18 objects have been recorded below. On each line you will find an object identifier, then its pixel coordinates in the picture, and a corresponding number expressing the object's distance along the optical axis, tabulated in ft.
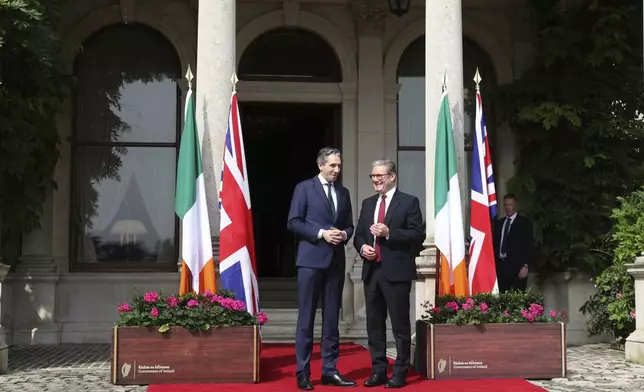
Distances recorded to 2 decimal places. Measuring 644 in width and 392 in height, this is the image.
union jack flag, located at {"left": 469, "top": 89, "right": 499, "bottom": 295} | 30.50
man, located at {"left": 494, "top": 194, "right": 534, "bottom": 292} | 37.50
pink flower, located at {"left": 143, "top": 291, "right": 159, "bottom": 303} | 27.30
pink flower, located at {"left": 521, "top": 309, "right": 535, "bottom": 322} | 28.50
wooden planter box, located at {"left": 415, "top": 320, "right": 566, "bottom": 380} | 27.96
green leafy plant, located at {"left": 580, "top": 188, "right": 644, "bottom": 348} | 36.55
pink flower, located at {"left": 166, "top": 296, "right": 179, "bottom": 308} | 27.23
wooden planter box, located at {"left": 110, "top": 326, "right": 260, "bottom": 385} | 26.68
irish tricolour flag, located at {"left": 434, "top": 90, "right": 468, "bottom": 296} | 30.37
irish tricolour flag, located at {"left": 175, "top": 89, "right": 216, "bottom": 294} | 29.32
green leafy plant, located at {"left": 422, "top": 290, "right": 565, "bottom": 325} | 28.27
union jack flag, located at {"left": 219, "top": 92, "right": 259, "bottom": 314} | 29.30
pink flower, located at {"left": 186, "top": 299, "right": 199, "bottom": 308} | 27.40
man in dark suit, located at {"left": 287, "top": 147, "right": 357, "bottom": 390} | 25.84
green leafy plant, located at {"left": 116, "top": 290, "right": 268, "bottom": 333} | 26.86
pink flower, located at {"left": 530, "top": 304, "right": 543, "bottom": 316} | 28.68
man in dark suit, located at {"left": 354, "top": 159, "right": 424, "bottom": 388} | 26.37
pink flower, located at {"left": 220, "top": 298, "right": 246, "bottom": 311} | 27.45
